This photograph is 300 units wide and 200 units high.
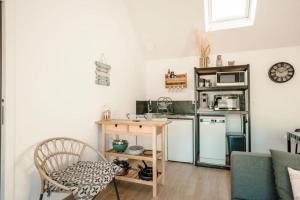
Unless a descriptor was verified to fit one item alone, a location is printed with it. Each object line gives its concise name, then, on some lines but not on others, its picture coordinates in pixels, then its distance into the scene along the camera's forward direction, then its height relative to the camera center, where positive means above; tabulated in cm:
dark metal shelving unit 308 -17
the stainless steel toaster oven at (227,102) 323 -4
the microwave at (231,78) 312 +35
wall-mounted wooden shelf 372 +37
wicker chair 144 -51
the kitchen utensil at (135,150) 232 -60
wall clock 323 +47
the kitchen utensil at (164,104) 387 -8
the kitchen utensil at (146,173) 224 -86
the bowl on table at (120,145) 238 -55
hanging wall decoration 252 +38
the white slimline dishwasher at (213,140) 299 -63
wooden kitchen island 214 -38
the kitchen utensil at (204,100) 363 +0
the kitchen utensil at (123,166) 236 -81
